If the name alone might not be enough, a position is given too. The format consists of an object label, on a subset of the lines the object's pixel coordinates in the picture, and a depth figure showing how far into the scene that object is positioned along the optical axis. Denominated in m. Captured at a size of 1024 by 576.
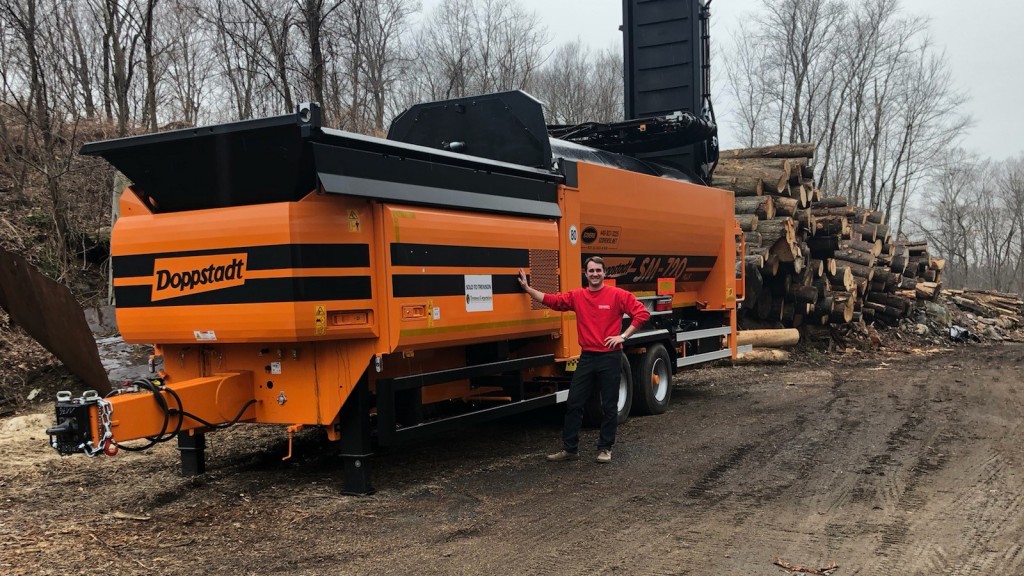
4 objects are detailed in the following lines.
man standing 7.07
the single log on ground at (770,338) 14.65
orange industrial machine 5.25
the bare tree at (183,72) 22.19
